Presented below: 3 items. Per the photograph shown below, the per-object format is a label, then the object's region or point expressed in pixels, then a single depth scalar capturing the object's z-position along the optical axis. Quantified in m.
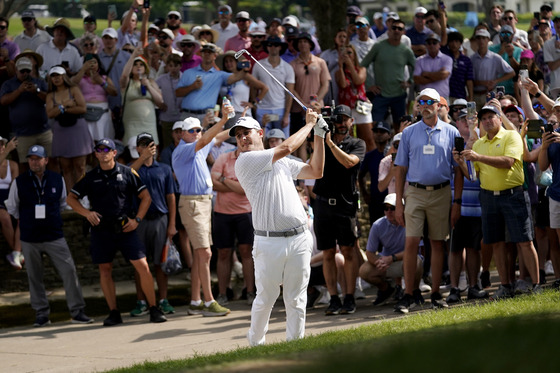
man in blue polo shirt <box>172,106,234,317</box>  13.06
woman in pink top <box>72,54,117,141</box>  15.85
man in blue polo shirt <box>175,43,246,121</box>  15.64
